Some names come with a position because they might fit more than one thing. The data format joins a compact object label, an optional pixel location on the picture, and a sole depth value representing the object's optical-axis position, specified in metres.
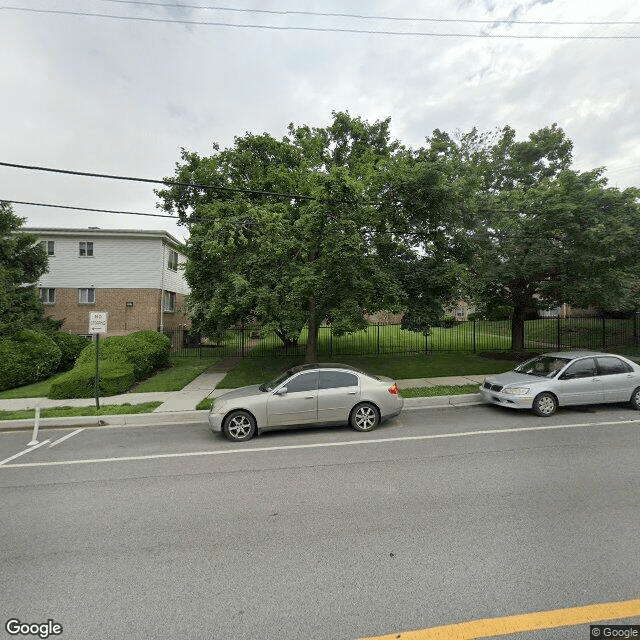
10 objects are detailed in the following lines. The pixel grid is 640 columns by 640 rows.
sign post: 8.70
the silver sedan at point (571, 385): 7.87
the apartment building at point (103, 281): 20.45
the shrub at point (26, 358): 12.03
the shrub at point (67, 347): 14.94
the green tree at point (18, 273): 14.98
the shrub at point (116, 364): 10.25
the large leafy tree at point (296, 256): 9.49
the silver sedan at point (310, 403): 6.80
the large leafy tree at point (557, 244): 10.62
